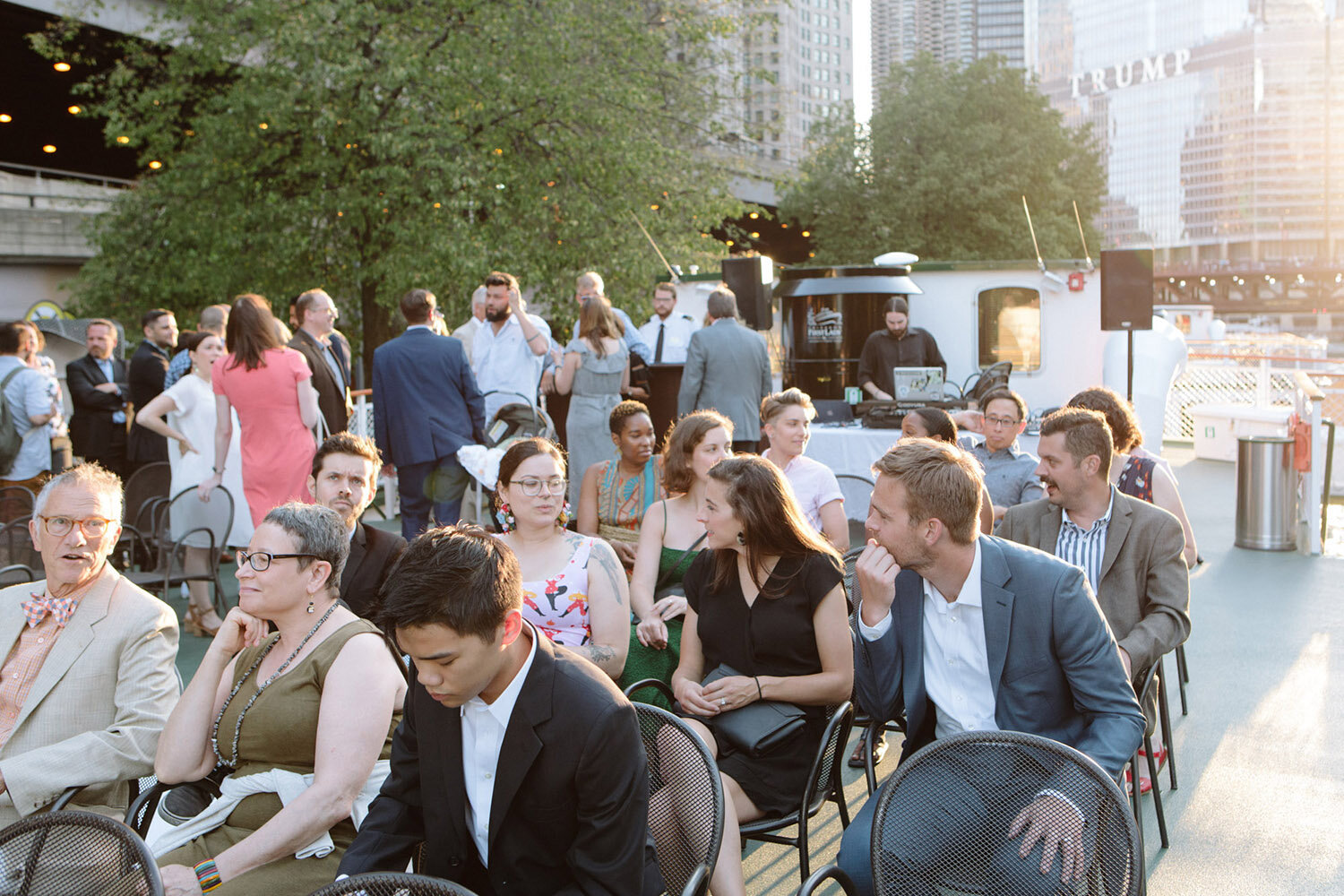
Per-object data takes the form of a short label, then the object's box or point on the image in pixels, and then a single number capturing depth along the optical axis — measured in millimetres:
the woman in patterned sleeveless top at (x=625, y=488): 5031
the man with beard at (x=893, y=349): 10273
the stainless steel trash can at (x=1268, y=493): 8695
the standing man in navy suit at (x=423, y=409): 6387
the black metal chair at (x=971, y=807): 2199
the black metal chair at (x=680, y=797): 2340
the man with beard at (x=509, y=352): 7727
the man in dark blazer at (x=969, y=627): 2576
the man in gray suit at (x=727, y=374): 7988
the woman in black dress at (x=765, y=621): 3076
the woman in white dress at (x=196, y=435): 6461
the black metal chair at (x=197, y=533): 6152
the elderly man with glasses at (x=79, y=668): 2846
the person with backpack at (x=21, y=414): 7285
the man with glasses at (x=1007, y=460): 5363
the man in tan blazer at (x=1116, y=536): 3496
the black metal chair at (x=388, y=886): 1774
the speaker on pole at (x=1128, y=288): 10133
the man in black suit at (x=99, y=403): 8078
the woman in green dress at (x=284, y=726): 2428
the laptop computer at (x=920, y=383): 9094
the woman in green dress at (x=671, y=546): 3805
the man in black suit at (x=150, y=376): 7906
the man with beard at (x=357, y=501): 3652
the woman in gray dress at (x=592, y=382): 7617
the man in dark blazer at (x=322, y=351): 6863
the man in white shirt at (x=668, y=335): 9570
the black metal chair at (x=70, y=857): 2061
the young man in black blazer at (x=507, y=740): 1900
